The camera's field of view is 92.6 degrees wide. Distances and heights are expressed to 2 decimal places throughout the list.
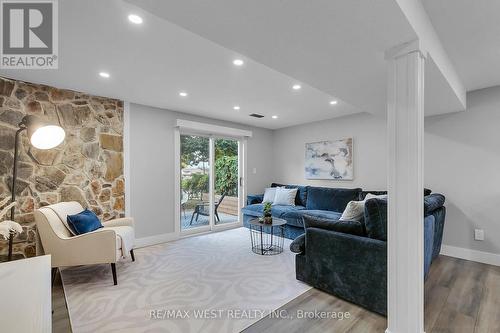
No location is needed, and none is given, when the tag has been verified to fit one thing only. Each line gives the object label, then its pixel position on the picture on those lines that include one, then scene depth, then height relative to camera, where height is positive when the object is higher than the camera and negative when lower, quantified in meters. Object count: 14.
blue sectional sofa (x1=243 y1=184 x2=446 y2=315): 2.03 -0.82
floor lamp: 2.23 +0.34
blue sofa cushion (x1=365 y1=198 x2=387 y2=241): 2.04 -0.45
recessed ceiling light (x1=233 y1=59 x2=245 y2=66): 2.43 +1.09
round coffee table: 3.51 -1.27
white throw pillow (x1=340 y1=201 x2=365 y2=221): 2.62 -0.50
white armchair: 2.55 -0.82
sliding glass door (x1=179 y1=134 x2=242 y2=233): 4.65 -0.31
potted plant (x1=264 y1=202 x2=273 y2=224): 3.47 -0.70
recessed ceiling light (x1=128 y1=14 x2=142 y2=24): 1.73 +1.10
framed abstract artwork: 4.72 +0.15
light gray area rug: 1.97 -1.27
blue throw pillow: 2.72 -0.63
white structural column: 1.54 -0.14
